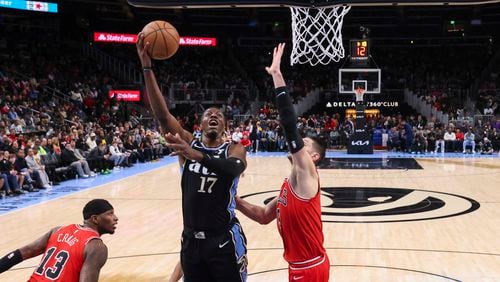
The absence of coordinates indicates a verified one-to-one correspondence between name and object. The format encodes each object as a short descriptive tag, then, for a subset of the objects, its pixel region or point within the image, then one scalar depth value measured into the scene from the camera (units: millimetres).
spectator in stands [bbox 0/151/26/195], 11547
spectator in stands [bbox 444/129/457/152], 23531
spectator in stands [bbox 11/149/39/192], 12109
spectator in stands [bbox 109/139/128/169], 17219
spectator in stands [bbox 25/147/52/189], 12594
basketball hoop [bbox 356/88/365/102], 21578
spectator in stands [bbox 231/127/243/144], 20281
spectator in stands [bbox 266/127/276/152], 24375
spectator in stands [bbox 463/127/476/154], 22984
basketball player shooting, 3627
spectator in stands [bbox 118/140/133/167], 17766
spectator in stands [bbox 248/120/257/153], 24281
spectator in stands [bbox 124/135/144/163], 18719
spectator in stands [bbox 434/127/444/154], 23516
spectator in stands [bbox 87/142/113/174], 15828
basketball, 3986
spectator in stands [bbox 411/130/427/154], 22969
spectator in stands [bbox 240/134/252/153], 21178
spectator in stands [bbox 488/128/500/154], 23281
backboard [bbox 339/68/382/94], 21769
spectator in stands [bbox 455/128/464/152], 23683
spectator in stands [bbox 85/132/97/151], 15961
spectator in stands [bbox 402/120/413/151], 23141
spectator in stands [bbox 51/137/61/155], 14066
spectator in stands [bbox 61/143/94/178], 14492
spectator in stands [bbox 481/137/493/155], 23116
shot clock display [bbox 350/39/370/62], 21297
